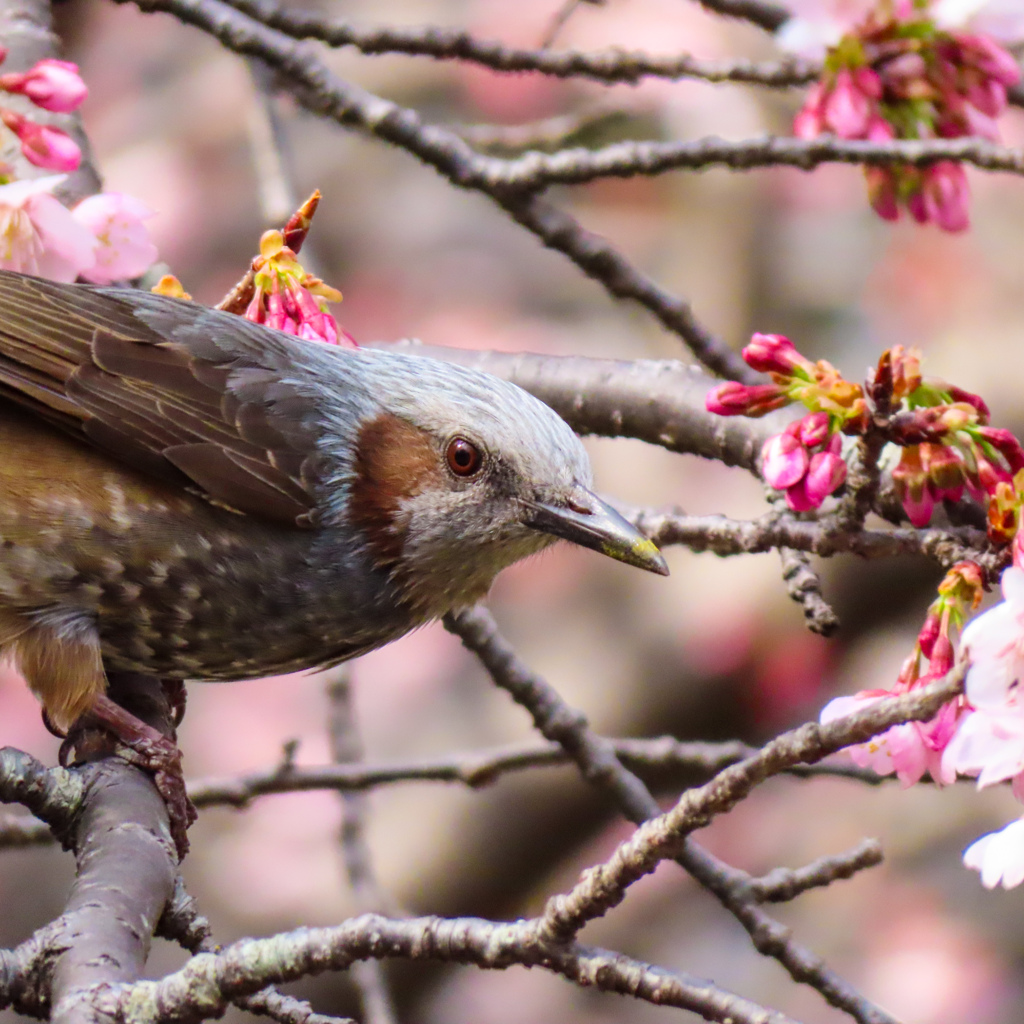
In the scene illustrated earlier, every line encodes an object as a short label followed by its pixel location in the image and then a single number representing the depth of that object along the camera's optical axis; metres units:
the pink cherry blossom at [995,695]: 3.36
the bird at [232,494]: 5.32
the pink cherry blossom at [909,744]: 4.01
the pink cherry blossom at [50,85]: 5.49
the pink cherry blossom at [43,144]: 5.54
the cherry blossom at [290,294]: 5.19
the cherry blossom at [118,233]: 5.67
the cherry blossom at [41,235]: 5.27
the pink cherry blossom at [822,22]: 6.20
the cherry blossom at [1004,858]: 3.59
